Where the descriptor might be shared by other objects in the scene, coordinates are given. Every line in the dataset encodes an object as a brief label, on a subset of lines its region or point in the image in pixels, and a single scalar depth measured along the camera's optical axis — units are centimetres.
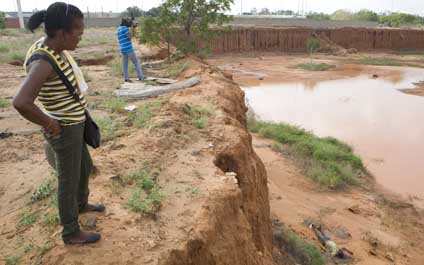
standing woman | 228
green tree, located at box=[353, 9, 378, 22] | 6248
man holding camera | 830
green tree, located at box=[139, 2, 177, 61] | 1130
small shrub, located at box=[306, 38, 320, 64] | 3731
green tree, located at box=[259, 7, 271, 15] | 10497
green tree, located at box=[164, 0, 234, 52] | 1126
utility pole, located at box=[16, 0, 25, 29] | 2913
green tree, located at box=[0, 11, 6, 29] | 2559
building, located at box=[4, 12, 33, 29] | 3493
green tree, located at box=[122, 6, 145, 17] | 4146
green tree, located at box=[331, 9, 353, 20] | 7269
